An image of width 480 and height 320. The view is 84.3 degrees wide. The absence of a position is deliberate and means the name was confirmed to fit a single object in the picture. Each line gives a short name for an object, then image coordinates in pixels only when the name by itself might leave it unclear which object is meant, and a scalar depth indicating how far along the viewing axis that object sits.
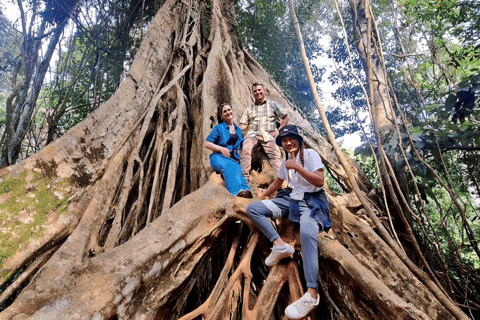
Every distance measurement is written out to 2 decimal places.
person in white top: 1.59
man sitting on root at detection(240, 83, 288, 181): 2.79
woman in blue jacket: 2.17
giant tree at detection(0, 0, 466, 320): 1.52
